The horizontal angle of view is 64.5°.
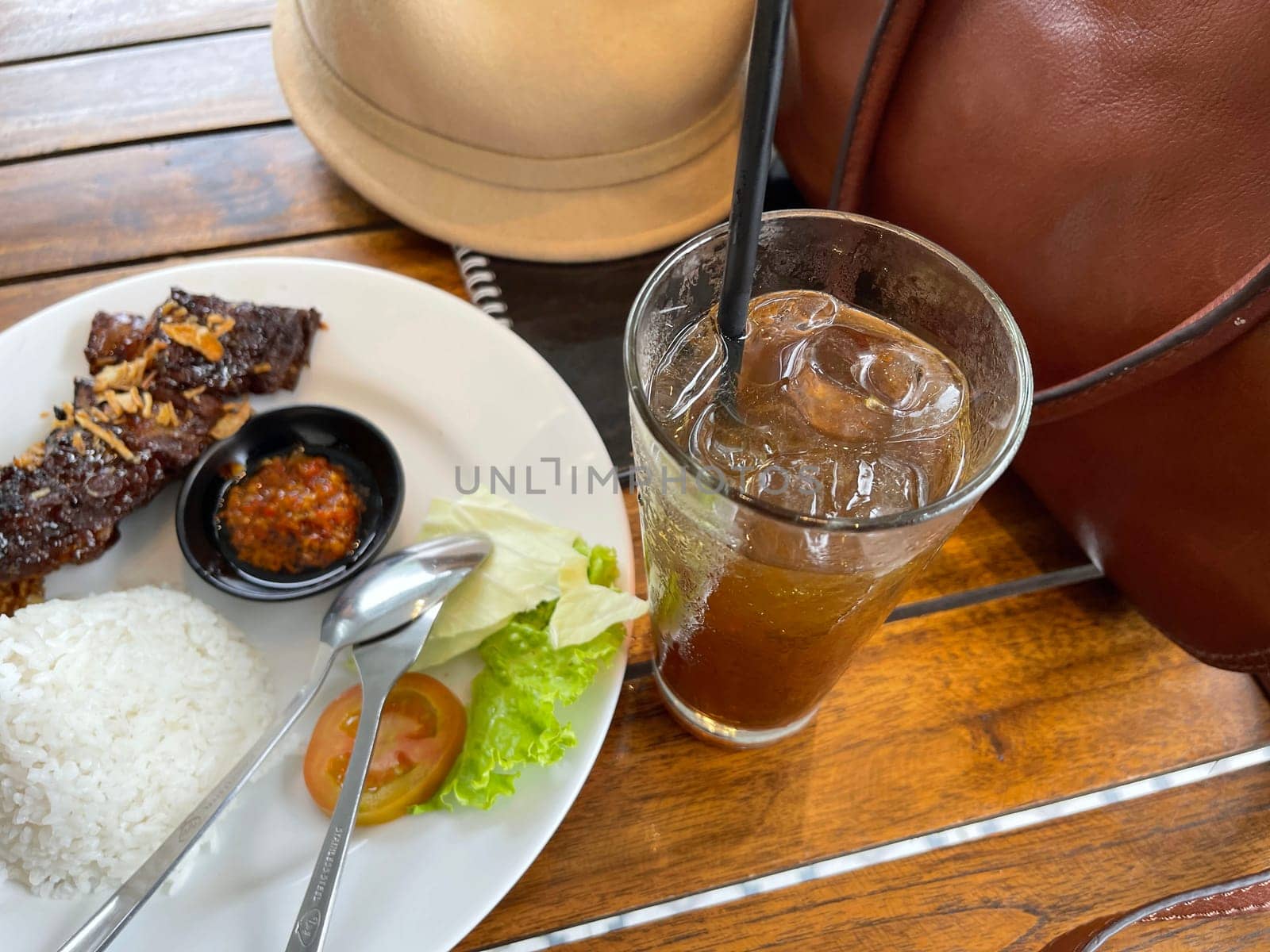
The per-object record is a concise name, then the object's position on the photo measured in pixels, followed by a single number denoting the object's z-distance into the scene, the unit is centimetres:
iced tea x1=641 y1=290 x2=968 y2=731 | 23
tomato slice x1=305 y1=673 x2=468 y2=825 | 27
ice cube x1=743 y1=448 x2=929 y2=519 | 24
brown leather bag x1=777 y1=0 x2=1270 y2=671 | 25
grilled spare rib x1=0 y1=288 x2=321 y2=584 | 31
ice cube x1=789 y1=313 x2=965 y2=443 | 25
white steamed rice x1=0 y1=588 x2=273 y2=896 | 26
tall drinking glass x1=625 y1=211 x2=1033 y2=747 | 21
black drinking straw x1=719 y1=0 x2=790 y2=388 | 18
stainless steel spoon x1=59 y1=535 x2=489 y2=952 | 25
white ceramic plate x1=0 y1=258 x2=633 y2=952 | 25
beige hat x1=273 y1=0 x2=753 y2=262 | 36
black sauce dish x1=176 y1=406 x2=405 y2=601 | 32
